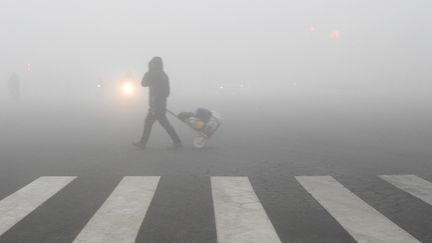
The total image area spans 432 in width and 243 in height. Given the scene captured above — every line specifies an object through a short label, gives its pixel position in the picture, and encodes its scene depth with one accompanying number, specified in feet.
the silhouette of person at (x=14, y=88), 132.08
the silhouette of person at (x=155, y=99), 37.17
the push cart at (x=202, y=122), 37.52
